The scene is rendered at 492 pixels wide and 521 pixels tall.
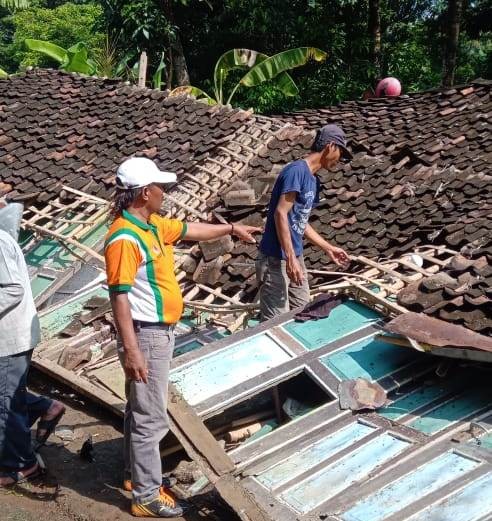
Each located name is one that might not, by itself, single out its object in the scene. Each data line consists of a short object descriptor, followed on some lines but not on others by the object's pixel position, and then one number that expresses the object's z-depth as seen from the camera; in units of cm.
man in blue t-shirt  486
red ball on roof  1359
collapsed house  367
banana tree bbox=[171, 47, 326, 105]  1411
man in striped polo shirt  348
